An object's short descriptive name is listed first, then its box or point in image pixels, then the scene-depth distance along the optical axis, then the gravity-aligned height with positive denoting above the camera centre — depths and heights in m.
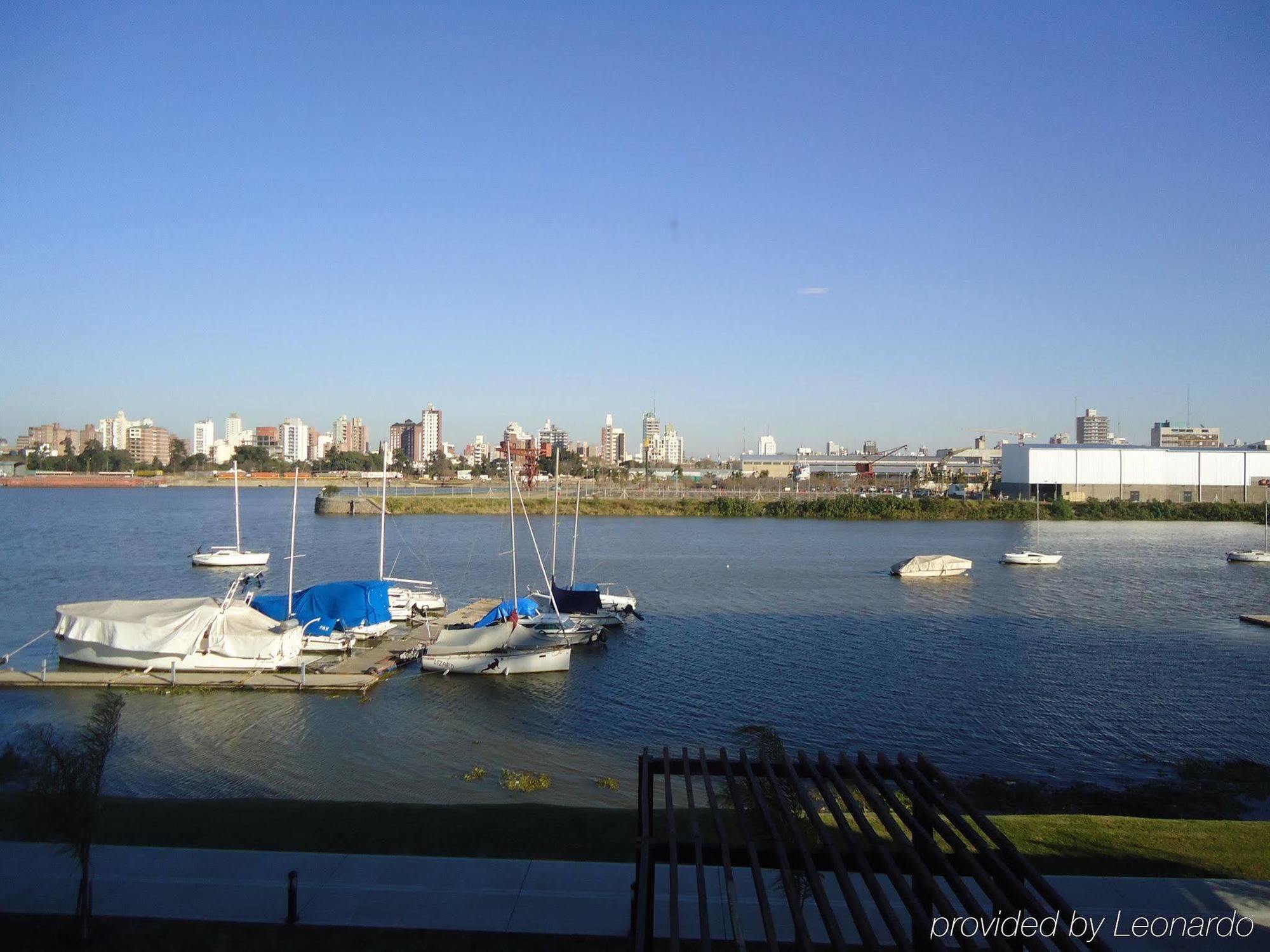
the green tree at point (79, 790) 7.09 -2.55
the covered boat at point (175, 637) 20.36 -3.87
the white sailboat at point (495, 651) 21.61 -4.43
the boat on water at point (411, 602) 28.20 -4.39
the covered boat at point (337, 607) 23.25 -3.70
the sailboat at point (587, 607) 27.17 -4.22
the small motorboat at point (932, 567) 41.41 -4.59
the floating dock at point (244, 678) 19.45 -4.63
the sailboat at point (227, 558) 45.03 -4.69
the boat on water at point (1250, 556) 48.53 -4.76
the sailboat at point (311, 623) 22.83 -3.95
